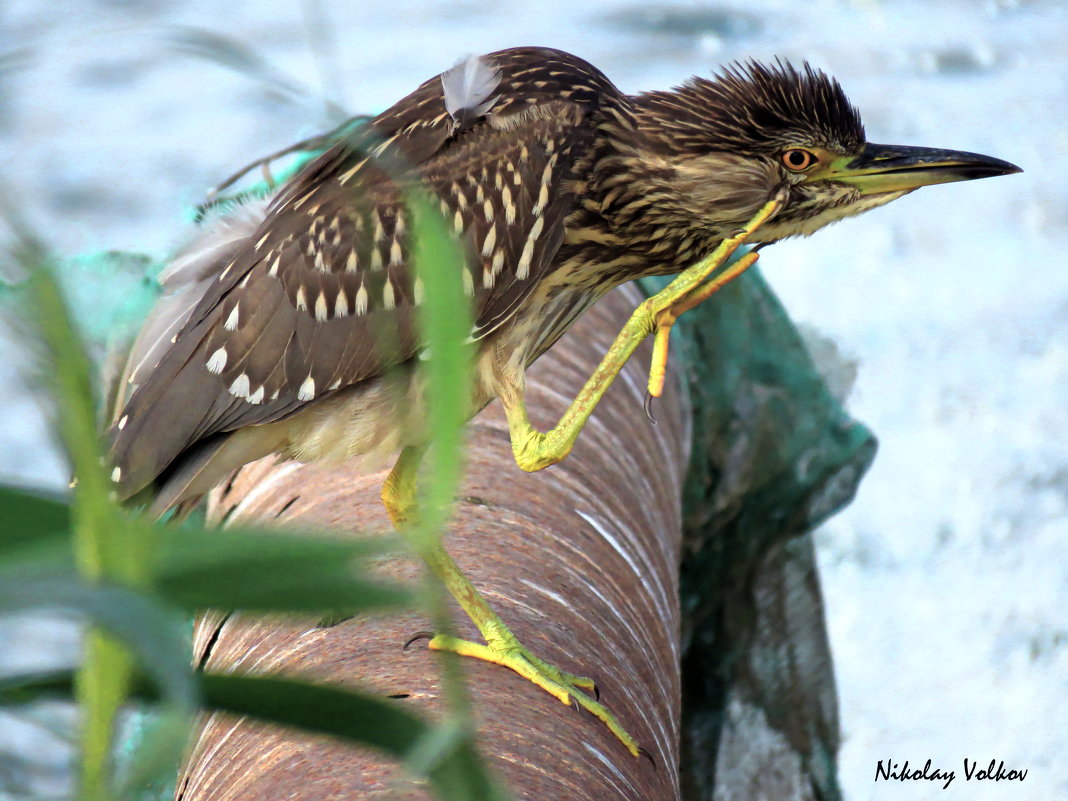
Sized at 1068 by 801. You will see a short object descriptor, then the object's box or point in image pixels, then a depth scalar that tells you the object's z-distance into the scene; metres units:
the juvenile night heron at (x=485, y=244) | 9.72
